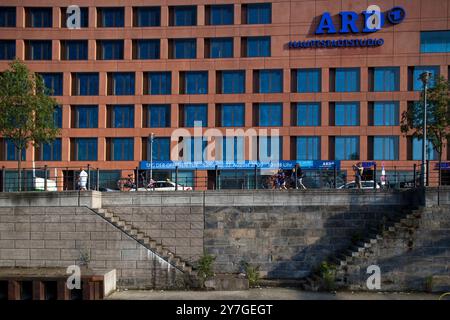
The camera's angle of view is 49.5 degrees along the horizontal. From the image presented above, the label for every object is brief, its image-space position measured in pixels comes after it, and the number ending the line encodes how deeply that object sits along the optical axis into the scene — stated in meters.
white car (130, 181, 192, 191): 29.92
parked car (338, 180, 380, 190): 26.15
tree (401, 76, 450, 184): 27.16
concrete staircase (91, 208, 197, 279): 19.42
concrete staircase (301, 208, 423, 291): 18.64
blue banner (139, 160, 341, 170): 45.12
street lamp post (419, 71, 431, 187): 22.00
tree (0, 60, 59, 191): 26.56
